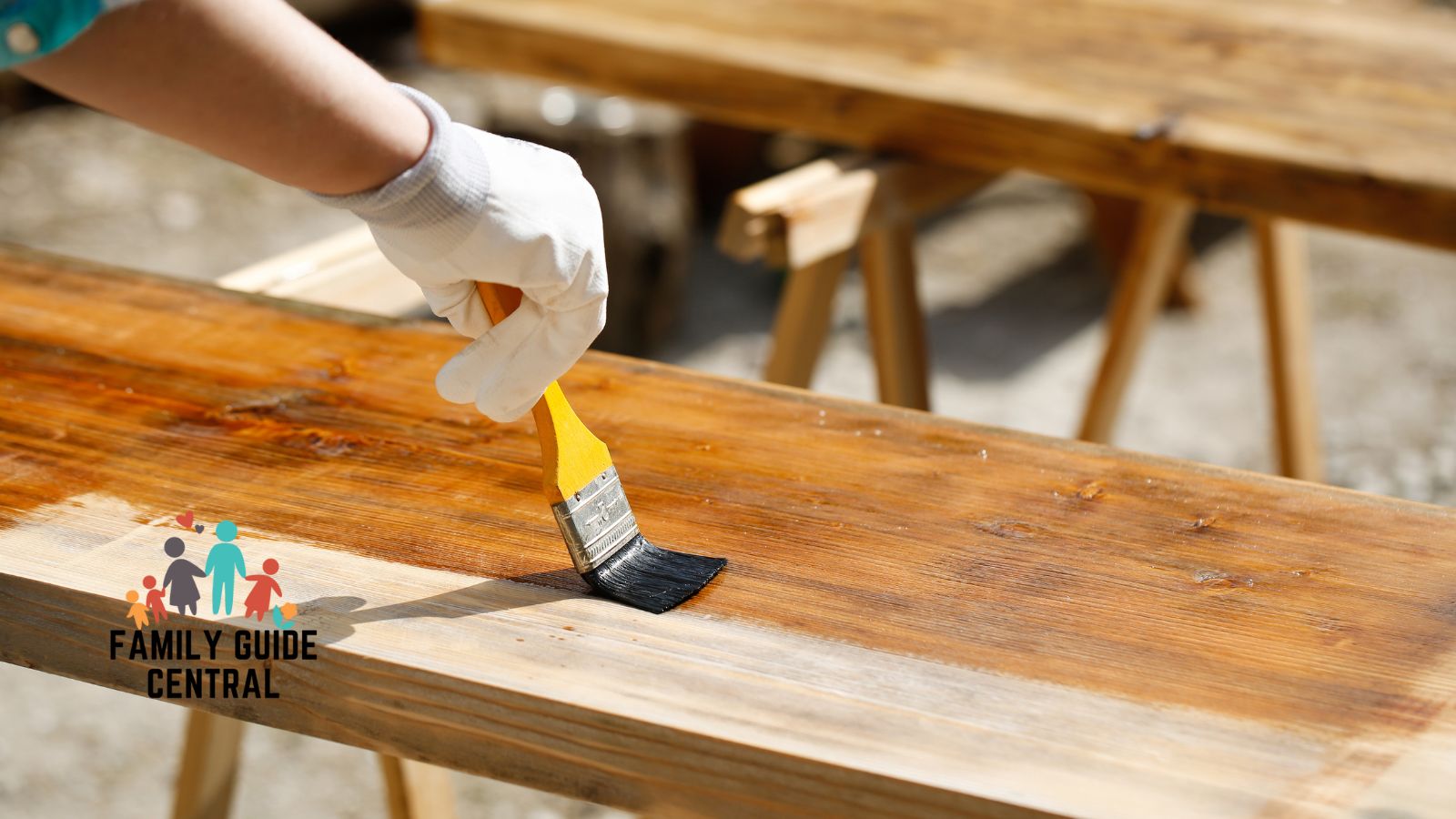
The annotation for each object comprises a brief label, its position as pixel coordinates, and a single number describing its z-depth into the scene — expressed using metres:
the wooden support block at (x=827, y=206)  2.65
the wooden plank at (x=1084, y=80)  2.63
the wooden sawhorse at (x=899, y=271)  2.67
